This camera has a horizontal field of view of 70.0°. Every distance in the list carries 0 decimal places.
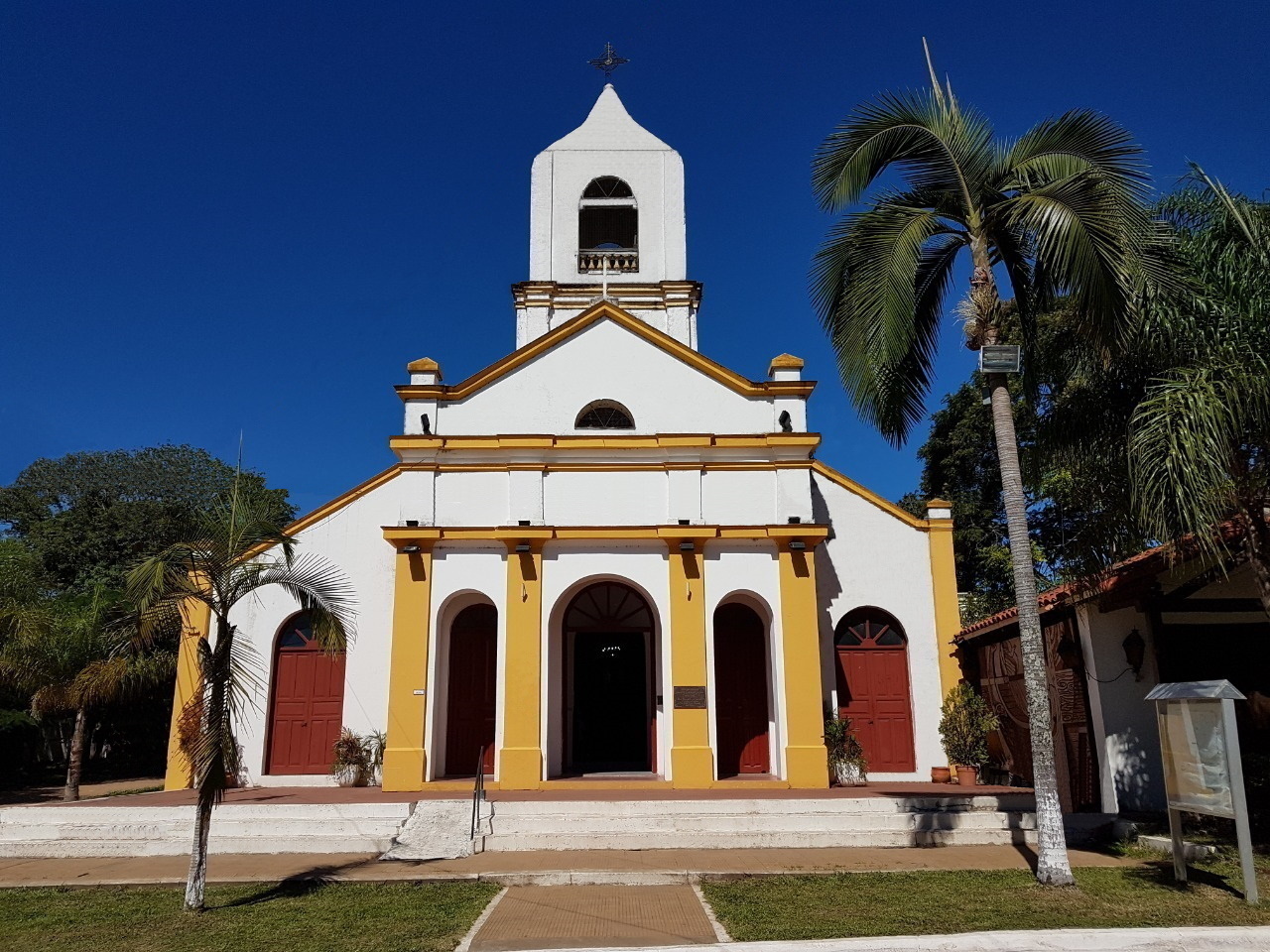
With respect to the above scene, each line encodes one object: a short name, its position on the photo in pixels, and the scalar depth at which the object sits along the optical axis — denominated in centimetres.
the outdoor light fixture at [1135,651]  1216
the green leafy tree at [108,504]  3105
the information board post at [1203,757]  804
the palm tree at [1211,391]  828
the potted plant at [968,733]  1557
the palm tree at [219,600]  880
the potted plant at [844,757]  1569
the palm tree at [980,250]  923
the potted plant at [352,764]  1563
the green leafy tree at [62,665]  1627
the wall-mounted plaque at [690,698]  1489
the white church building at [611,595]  1512
